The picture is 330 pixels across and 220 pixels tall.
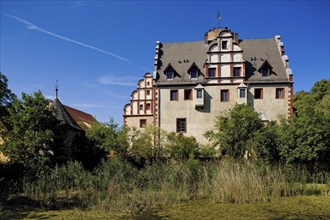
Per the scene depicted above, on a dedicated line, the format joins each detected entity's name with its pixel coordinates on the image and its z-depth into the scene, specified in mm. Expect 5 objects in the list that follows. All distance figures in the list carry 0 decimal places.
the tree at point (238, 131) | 19859
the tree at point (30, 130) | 14930
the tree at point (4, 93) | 15977
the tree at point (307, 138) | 17156
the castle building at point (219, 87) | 23984
